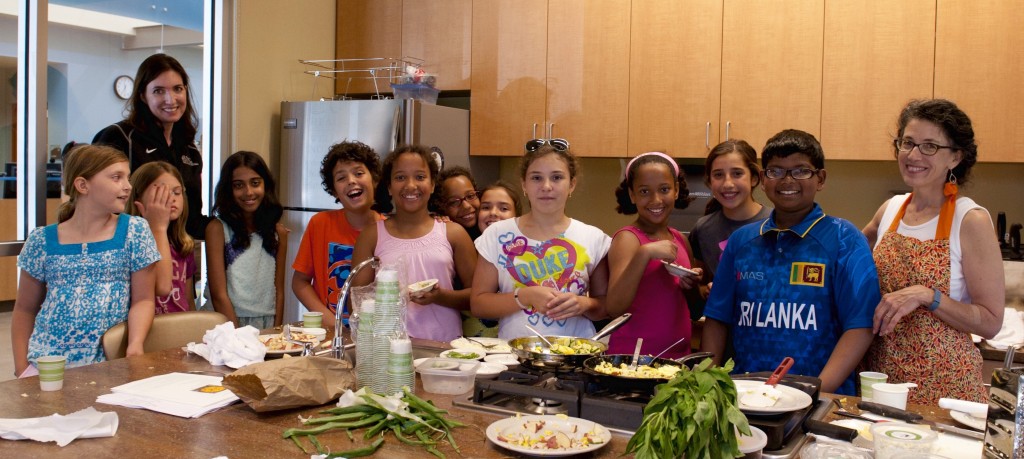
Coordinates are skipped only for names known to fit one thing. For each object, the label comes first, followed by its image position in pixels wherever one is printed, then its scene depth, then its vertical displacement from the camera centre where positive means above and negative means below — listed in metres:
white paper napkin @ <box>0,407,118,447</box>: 1.35 -0.43
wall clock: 3.86 +0.45
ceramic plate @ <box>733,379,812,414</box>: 1.33 -0.35
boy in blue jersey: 1.92 -0.20
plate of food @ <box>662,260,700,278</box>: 2.11 -0.19
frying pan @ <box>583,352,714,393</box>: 1.46 -0.34
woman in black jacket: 3.17 +0.23
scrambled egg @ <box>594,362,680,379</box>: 1.46 -0.33
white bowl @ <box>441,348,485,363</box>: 1.87 -0.39
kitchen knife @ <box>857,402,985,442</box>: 1.42 -0.39
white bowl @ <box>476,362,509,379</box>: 1.75 -0.40
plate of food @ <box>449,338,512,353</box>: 2.01 -0.40
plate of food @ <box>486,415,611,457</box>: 1.29 -0.40
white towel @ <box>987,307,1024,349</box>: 2.83 -0.45
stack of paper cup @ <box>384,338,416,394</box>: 1.59 -0.35
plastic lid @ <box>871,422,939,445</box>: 1.24 -0.37
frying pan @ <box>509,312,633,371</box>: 1.66 -0.35
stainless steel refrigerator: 4.11 +0.28
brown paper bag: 1.49 -0.38
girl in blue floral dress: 2.41 -0.28
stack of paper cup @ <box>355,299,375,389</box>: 1.65 -0.33
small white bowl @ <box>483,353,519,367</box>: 1.87 -0.40
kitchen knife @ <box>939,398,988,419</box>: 1.49 -0.38
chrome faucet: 1.77 -0.34
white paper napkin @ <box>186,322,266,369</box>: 1.91 -0.40
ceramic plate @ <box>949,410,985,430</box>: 1.45 -0.39
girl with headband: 2.26 -0.24
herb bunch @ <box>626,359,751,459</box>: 1.04 -0.29
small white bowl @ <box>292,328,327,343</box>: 2.16 -0.40
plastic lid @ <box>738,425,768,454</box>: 1.21 -0.37
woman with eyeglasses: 1.96 -0.17
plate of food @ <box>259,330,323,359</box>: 2.00 -0.41
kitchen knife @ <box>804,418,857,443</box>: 1.35 -0.39
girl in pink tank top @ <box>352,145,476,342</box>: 2.56 -0.19
